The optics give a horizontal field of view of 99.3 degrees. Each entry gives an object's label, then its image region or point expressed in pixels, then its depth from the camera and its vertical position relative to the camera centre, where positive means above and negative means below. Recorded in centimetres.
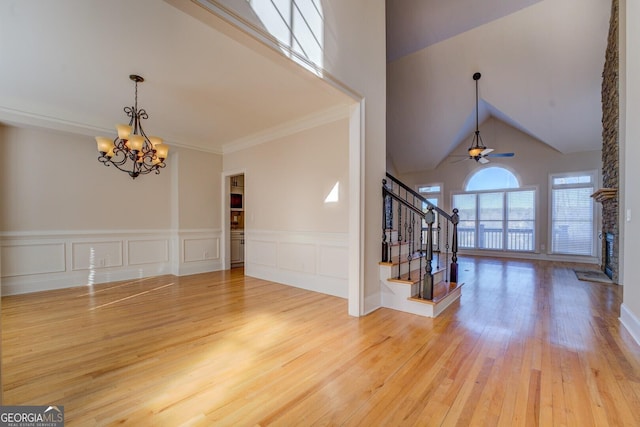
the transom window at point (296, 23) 199 +153
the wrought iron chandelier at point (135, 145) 321 +87
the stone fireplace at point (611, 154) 428 +107
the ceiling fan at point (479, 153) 569 +131
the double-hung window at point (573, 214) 656 +1
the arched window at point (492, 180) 767 +101
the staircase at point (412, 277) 305 -78
